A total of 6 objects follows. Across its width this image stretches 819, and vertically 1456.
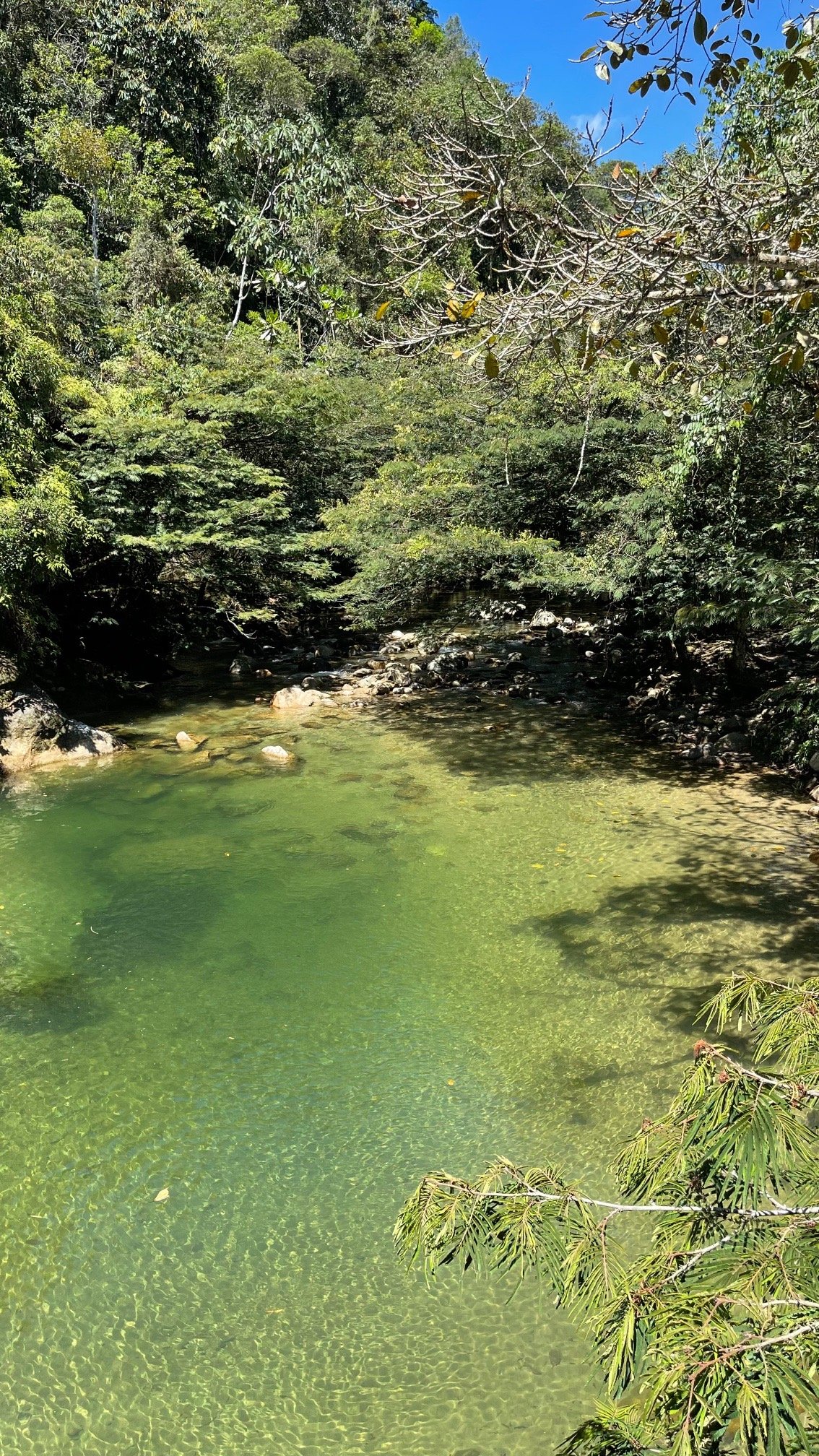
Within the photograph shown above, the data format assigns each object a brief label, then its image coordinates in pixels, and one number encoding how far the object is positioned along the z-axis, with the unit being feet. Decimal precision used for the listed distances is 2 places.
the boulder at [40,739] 32.19
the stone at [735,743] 30.50
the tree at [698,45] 9.36
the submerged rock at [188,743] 34.04
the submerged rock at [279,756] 32.19
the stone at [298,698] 40.70
